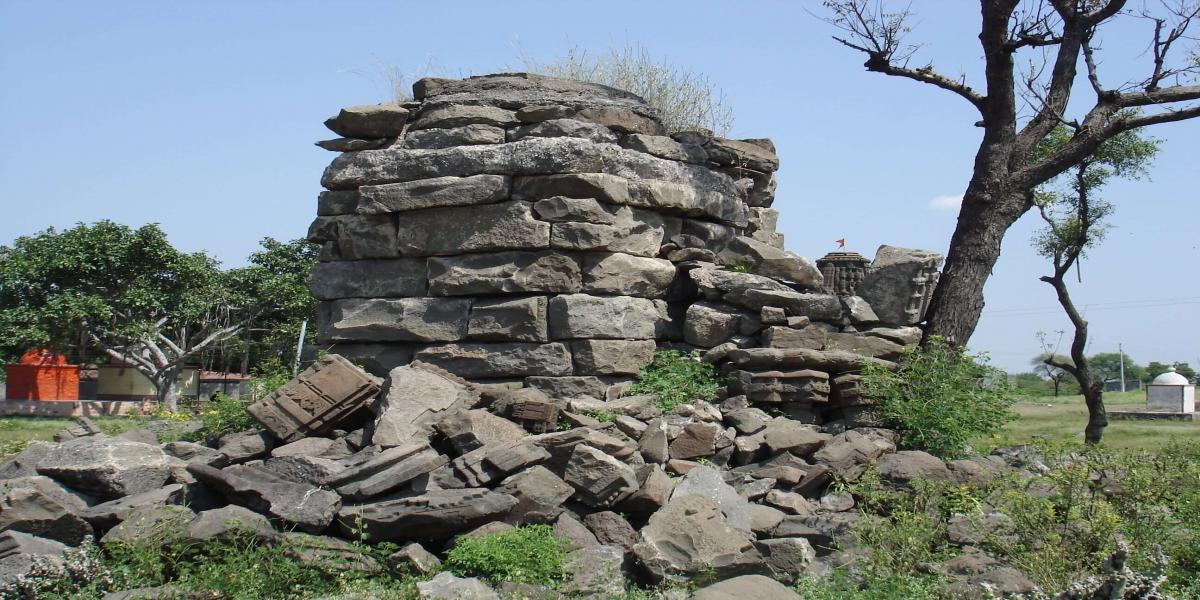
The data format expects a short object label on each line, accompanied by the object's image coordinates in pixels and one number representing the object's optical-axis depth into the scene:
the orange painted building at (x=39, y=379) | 30.98
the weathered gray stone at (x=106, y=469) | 6.19
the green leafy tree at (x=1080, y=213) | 13.21
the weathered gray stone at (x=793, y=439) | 6.97
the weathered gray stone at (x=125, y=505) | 5.68
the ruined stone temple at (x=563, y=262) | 7.79
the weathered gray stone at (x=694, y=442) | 6.79
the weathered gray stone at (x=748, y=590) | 4.69
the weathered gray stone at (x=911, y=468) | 6.49
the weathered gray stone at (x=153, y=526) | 5.25
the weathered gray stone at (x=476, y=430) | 6.26
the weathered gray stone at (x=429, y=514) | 5.34
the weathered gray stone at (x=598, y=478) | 5.75
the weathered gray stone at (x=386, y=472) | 5.65
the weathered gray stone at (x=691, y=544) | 5.23
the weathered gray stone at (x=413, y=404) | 6.36
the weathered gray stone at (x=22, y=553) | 5.07
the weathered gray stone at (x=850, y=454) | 6.71
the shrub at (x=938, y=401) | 7.36
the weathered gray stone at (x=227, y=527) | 5.25
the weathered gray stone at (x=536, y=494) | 5.55
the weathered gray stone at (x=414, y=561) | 5.15
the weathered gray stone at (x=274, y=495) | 5.46
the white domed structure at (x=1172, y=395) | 22.00
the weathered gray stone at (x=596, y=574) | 5.07
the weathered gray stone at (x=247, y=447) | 6.49
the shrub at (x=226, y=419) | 7.41
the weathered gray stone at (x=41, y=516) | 5.48
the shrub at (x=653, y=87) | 9.73
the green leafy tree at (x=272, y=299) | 26.09
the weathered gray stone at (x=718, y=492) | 5.92
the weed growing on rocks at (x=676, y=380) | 7.52
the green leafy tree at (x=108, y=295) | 24.80
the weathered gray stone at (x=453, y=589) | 4.79
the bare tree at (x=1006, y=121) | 9.29
